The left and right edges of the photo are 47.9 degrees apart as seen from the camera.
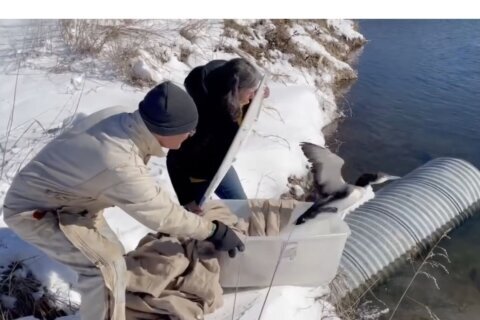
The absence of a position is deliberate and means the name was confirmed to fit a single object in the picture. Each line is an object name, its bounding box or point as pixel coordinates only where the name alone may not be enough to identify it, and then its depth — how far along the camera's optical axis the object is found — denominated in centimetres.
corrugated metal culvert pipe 371
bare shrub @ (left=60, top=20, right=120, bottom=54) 493
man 195
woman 262
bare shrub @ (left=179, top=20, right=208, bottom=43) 575
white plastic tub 258
